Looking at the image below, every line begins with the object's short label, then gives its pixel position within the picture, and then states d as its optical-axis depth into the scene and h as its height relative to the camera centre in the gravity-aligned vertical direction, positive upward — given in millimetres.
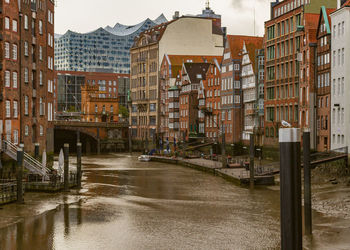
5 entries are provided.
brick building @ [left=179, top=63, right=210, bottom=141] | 118125 +8084
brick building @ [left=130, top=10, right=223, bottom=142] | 136875 +19976
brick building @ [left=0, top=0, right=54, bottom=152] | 62281 +7273
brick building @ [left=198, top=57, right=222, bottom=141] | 105550 +6059
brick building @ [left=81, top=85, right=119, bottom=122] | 162250 +7422
